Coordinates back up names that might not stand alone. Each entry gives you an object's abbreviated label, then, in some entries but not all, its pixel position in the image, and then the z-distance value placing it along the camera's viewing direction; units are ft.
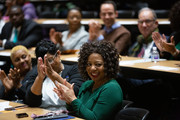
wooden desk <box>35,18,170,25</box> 24.88
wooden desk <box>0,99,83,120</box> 10.78
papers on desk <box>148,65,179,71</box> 14.72
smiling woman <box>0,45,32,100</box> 15.32
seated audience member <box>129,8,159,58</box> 19.88
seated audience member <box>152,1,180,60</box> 16.45
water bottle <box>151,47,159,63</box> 17.49
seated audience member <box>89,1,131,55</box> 21.68
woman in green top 10.79
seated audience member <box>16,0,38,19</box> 32.14
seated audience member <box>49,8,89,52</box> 22.07
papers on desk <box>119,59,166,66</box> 16.91
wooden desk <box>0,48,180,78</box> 14.36
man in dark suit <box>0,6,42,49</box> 24.90
